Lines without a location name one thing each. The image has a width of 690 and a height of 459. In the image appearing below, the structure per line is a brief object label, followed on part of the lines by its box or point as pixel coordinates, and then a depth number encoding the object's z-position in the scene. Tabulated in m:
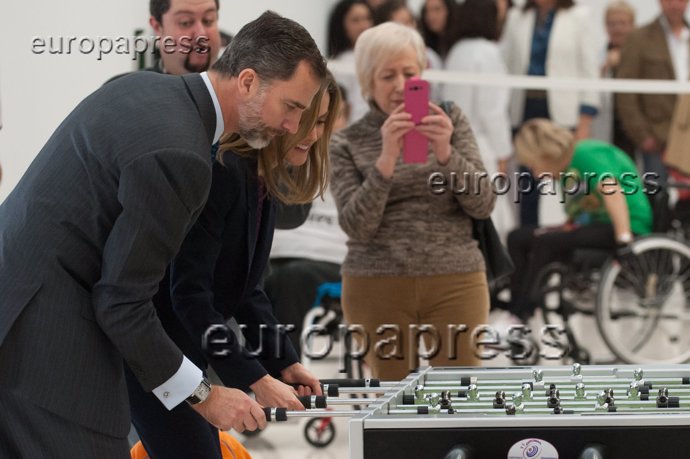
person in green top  10.52
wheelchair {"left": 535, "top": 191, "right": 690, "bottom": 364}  10.65
